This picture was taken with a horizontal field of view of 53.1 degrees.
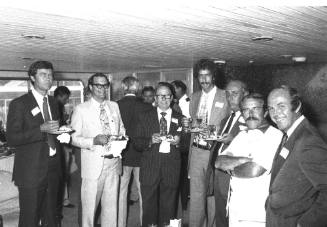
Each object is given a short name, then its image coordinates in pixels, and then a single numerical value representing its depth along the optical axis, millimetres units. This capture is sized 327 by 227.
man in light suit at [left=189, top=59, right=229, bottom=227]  3641
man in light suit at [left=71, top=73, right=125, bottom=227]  3301
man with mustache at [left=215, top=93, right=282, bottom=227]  2527
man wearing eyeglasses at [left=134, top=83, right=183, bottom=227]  3514
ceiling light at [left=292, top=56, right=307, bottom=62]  6488
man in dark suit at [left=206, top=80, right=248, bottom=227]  3127
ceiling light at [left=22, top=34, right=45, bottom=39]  3085
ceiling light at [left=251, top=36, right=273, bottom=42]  3584
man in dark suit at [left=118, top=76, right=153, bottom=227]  4242
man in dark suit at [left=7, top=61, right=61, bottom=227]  2939
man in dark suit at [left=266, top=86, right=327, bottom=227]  2051
